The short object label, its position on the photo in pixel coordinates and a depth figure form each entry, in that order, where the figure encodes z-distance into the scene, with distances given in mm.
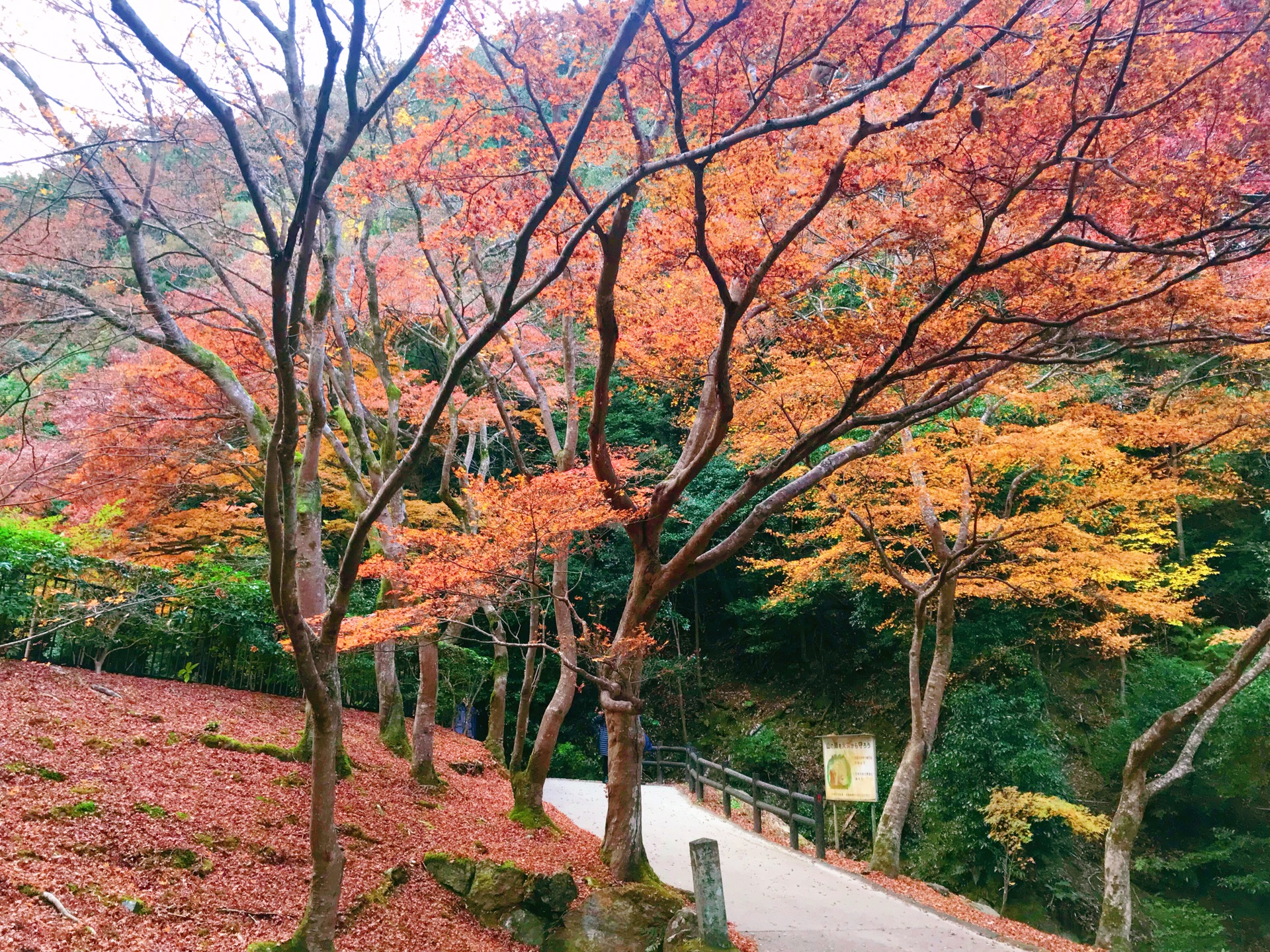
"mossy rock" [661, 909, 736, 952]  5562
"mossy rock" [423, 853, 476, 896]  6078
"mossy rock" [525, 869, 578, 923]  5902
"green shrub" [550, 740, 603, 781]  16469
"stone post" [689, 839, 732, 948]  5621
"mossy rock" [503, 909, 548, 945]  5754
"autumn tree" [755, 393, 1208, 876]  9789
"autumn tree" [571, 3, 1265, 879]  4906
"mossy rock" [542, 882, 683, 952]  5730
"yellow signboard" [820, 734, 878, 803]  9406
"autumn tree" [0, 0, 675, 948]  3582
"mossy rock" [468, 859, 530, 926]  5898
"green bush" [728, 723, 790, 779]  15039
